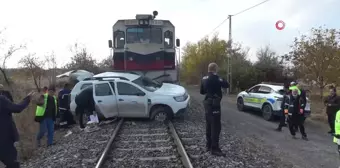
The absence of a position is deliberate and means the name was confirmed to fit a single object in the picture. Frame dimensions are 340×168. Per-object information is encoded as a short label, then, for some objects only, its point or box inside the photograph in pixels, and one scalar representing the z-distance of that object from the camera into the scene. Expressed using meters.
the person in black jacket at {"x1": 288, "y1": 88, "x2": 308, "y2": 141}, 11.27
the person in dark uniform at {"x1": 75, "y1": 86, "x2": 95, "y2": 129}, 12.34
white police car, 15.03
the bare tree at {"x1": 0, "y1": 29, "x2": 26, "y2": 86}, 24.88
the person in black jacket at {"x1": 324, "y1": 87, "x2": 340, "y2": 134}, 11.92
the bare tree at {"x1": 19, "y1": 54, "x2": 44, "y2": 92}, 28.83
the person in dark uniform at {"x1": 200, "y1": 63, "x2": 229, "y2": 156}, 7.58
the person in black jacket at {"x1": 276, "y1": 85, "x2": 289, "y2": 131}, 12.07
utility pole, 31.20
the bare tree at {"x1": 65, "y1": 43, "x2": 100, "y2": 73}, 34.97
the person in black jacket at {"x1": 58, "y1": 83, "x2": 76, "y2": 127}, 12.93
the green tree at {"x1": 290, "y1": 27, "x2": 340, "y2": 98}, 24.75
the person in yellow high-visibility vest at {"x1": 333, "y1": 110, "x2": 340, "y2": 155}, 6.35
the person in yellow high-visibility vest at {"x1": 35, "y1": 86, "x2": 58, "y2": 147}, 9.46
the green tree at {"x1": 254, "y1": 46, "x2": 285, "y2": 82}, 33.59
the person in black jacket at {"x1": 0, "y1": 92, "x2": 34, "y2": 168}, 5.54
